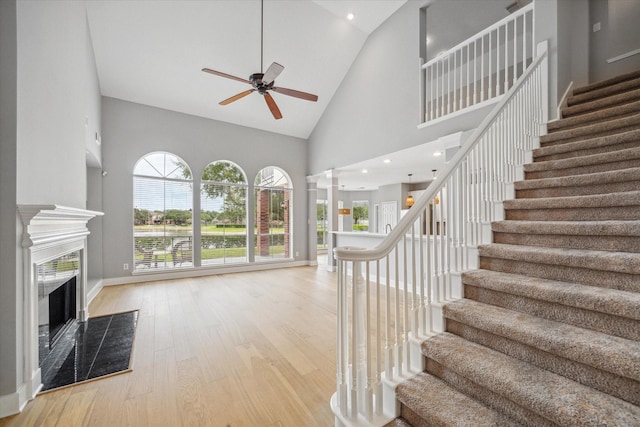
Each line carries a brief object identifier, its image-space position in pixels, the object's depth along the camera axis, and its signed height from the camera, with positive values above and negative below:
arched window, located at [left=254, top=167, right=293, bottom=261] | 6.80 -0.01
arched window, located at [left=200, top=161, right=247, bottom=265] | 6.11 +0.02
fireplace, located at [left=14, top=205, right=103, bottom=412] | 1.99 -0.61
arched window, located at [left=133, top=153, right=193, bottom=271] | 5.46 +0.04
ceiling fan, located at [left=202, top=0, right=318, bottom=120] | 3.28 +1.68
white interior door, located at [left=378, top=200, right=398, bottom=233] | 10.07 -0.04
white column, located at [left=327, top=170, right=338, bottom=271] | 6.47 +0.05
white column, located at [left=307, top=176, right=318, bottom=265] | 7.43 -0.13
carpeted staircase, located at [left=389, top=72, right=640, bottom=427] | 1.13 -0.57
